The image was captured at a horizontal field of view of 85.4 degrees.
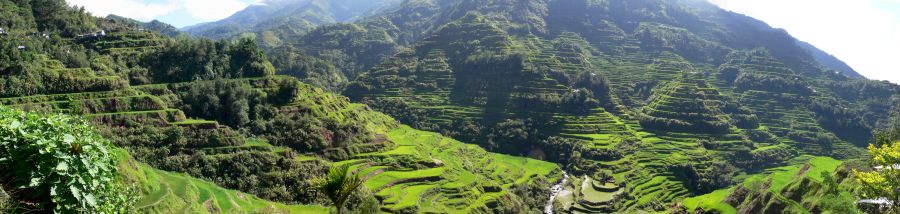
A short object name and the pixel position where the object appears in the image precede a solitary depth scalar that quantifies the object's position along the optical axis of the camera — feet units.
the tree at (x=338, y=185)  51.29
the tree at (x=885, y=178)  71.36
